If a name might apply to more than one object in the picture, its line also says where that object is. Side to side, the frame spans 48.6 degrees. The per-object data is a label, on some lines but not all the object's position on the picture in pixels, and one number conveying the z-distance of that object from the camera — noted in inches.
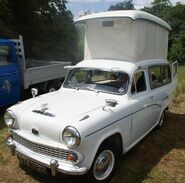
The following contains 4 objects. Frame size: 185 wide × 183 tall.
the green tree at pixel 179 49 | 1219.4
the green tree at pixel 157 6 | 1629.5
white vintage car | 112.2
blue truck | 212.0
